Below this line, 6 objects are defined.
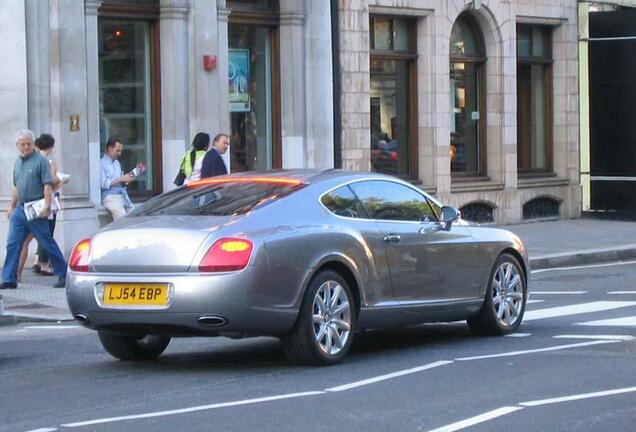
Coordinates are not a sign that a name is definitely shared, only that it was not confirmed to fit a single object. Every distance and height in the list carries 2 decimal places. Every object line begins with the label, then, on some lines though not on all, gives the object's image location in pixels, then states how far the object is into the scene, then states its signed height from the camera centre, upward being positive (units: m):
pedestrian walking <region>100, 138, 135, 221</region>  19.12 -0.53
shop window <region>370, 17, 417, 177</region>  24.98 +0.71
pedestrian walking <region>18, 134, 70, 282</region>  16.69 -0.48
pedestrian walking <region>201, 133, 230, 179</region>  17.34 -0.30
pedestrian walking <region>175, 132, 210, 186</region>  17.79 -0.22
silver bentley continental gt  9.82 -0.90
